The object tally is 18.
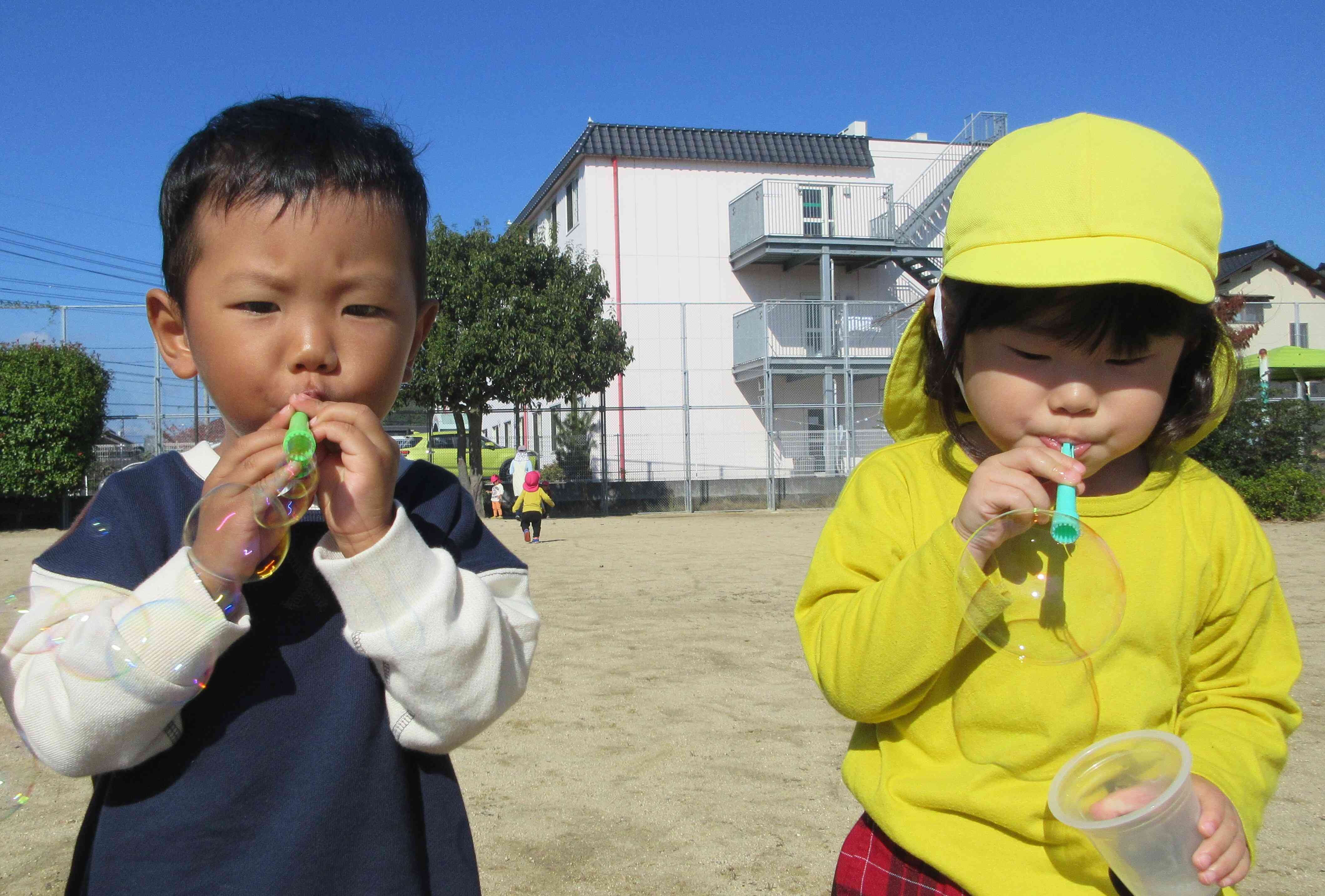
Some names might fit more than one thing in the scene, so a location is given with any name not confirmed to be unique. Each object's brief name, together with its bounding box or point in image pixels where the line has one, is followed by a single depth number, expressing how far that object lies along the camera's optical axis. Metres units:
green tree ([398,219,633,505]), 16.27
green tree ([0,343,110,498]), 14.01
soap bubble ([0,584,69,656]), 1.28
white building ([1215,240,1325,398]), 24.27
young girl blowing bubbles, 1.25
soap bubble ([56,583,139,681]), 1.20
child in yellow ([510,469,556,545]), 12.89
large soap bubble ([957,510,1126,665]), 1.26
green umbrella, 17.22
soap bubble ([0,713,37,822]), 1.50
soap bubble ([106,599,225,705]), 1.18
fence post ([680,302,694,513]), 17.67
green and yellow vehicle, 18.16
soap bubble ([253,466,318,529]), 1.23
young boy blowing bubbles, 1.25
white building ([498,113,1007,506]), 18.50
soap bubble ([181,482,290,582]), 1.24
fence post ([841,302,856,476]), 18.59
